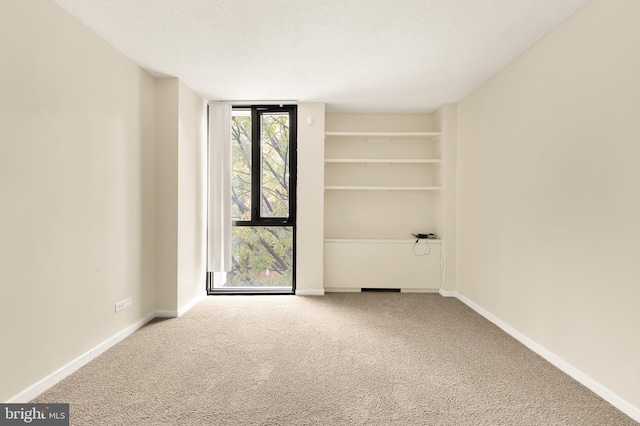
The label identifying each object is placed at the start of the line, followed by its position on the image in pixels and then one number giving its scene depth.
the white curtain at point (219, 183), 4.34
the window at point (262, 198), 4.53
